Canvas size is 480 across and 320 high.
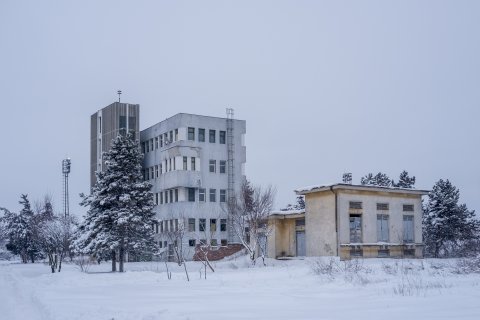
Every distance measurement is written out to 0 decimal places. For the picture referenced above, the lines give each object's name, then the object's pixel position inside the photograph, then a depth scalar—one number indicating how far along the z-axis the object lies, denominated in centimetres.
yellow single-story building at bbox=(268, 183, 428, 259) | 3716
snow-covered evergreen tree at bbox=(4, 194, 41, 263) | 6944
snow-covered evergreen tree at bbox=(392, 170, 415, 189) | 6438
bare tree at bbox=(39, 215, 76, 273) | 3816
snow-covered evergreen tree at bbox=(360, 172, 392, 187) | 6788
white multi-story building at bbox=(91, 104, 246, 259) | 5619
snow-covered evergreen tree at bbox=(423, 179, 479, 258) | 5162
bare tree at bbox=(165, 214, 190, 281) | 5090
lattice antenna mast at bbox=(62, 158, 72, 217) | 7006
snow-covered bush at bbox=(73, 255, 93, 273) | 3703
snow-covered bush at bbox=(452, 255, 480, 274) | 2338
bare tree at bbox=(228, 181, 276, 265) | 4200
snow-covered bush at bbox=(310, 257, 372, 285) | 2059
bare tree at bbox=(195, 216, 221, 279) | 5371
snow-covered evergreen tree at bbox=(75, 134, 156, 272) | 3731
